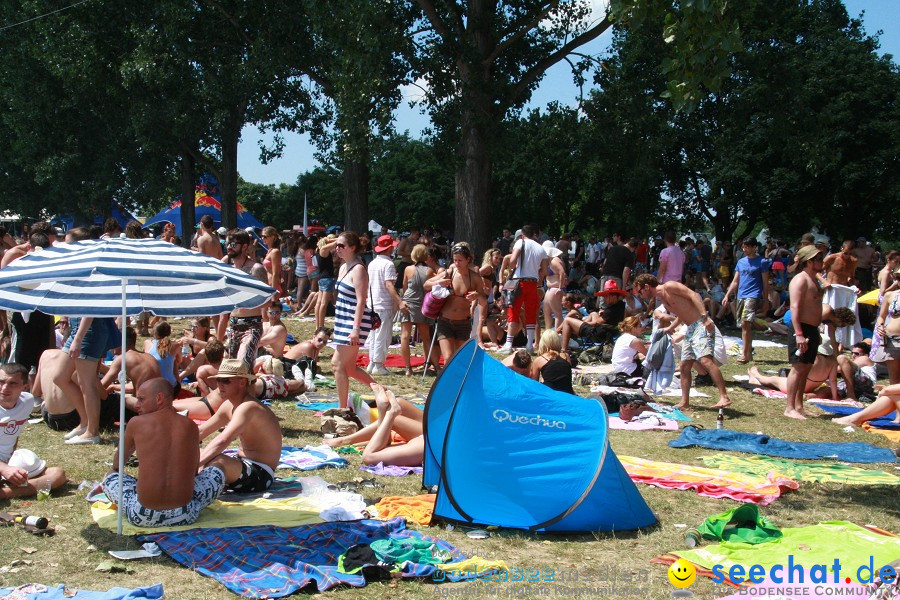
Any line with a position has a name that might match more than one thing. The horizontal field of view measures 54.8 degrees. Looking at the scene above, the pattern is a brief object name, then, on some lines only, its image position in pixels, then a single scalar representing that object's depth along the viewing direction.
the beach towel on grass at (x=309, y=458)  7.01
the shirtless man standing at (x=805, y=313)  9.19
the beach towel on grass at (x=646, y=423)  8.96
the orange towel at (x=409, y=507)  5.67
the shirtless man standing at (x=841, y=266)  13.42
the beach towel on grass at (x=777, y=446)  7.99
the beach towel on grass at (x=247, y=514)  5.44
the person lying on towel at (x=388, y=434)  7.04
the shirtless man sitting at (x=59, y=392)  7.58
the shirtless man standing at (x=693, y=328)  9.82
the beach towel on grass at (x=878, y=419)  9.27
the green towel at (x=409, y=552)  4.87
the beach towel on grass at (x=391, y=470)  6.89
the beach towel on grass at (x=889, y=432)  8.79
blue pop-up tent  5.51
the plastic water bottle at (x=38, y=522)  5.25
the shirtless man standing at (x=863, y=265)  17.75
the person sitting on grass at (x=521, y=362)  7.59
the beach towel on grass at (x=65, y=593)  4.26
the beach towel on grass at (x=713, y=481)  6.45
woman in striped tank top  8.45
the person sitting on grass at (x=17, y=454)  5.88
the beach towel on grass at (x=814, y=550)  4.81
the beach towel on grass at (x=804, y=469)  7.11
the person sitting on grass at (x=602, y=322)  13.16
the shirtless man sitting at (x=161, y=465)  5.16
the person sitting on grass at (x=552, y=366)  8.23
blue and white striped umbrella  4.82
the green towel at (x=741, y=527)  5.22
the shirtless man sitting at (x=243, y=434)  5.83
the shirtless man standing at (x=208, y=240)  12.50
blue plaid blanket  4.61
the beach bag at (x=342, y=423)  8.08
